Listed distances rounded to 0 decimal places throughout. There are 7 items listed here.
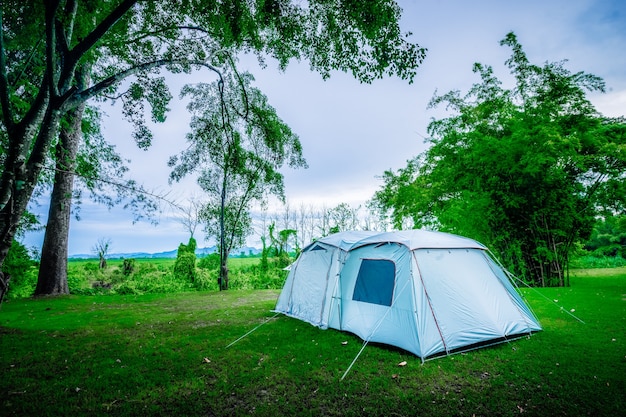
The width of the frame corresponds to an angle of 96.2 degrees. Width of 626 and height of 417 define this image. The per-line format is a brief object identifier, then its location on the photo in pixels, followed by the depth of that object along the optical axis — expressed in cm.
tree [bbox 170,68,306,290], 1234
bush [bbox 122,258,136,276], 1723
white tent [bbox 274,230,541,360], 464
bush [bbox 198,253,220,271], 2223
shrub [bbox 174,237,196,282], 1775
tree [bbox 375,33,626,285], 939
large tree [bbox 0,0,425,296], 329
